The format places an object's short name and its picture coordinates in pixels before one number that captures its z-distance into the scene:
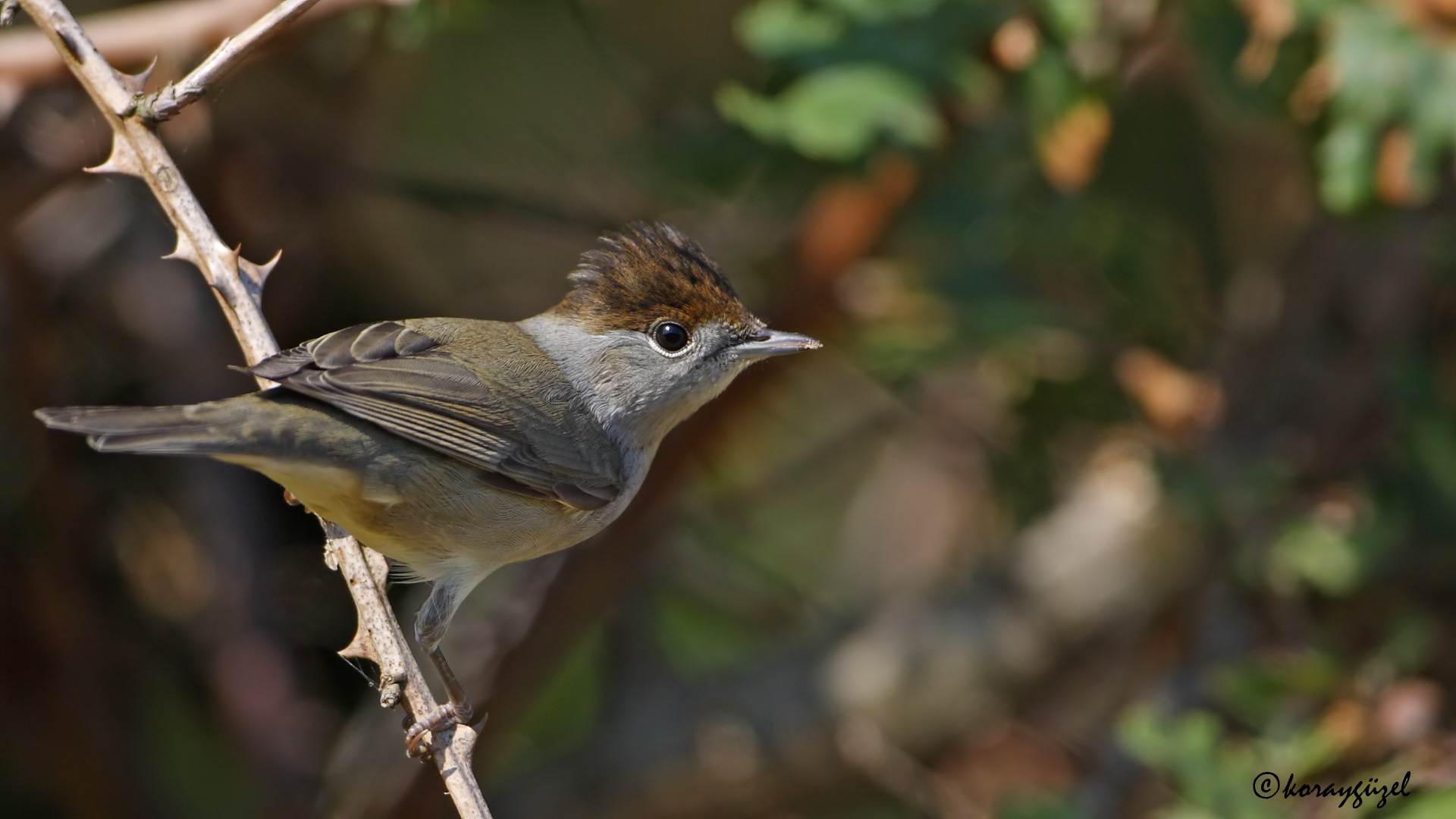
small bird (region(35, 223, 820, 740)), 6.23
